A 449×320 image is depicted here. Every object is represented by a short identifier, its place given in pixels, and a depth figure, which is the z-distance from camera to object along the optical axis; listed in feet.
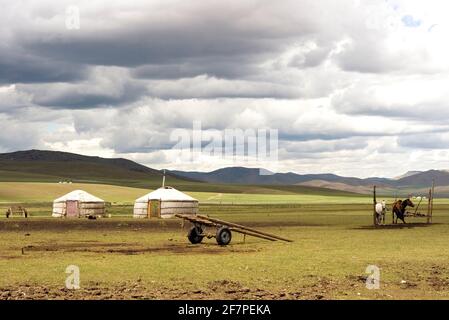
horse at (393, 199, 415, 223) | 161.68
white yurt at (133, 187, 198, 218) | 220.43
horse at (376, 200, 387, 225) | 162.87
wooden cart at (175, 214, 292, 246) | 102.89
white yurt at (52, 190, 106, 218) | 232.73
